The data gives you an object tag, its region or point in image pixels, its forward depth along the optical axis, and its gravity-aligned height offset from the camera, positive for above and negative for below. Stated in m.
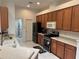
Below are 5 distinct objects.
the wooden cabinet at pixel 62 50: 1.97 -0.92
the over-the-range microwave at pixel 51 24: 3.11 +0.18
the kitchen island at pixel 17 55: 0.77 -0.40
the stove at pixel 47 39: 3.11 -0.62
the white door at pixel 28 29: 4.97 -0.12
